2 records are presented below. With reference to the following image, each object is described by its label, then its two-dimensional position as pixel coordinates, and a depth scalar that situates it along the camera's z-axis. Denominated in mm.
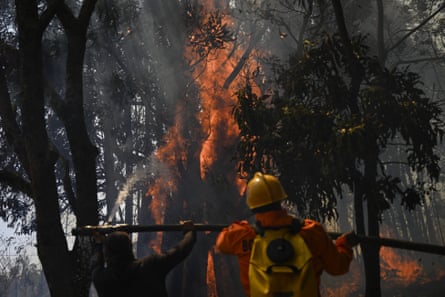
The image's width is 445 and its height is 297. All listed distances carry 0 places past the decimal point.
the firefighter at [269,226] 3078
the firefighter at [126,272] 3576
